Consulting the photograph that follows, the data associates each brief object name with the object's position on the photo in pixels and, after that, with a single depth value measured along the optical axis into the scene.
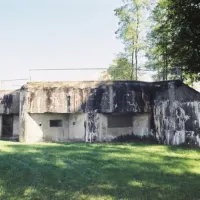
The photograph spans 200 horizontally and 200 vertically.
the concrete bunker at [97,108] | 16.73
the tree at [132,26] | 24.27
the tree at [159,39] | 18.23
